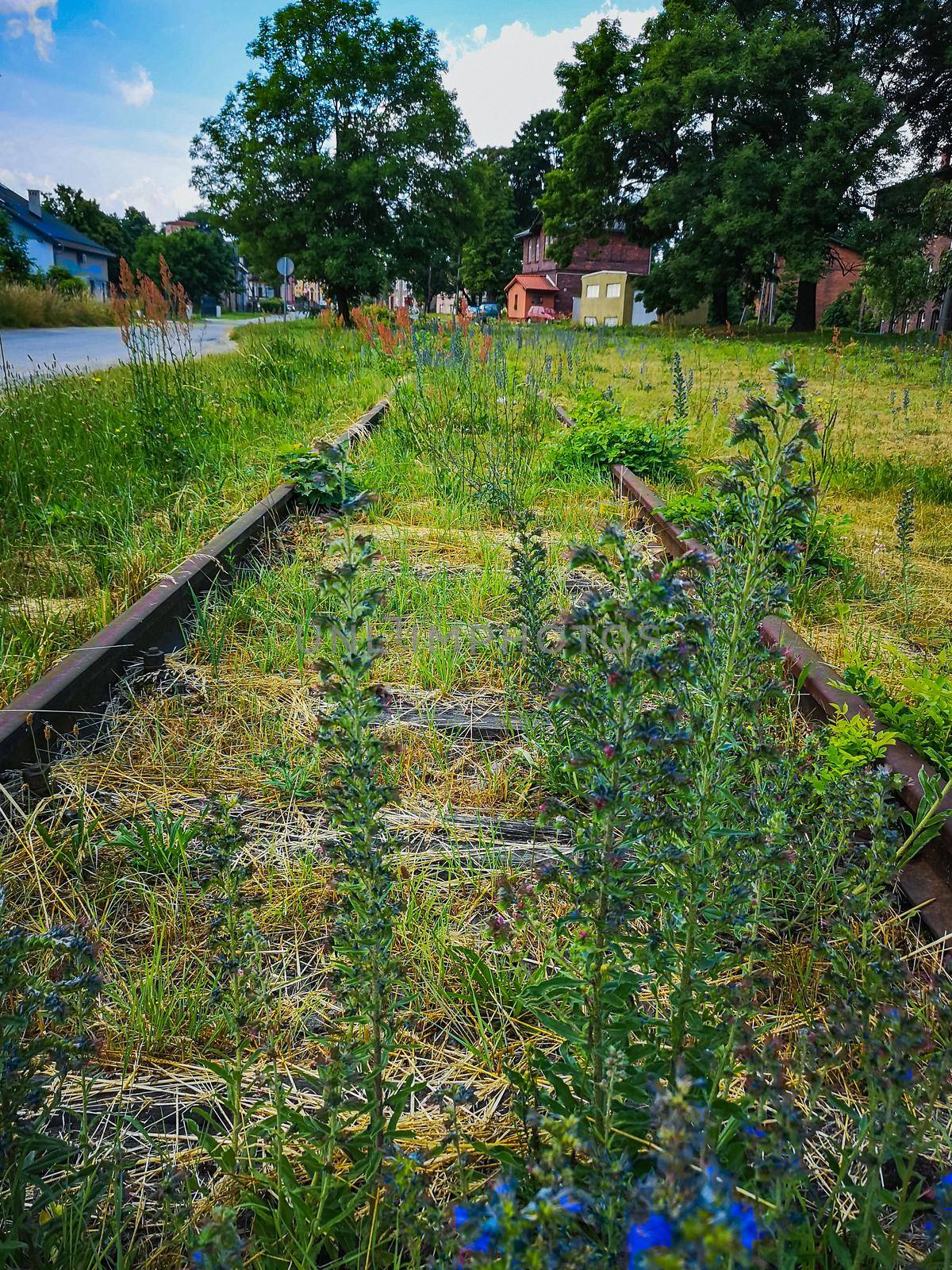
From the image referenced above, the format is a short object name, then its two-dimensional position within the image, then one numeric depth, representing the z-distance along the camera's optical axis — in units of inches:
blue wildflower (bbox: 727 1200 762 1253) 22.4
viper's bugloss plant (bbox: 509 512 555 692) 113.0
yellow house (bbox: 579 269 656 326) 2144.4
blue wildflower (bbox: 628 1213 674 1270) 22.7
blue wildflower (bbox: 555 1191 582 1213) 26.6
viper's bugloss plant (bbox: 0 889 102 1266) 48.8
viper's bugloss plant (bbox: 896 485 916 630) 164.6
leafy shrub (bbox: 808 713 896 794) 93.0
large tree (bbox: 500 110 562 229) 3302.2
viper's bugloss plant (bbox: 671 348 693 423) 306.8
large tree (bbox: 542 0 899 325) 1074.7
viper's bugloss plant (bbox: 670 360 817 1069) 58.2
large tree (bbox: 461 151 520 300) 3026.6
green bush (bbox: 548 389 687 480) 281.0
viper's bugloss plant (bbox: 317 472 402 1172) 56.0
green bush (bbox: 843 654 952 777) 105.2
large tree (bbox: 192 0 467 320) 1488.7
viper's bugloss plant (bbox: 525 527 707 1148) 50.4
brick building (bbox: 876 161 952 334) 1107.9
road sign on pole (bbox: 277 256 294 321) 1460.1
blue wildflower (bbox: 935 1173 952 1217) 37.9
